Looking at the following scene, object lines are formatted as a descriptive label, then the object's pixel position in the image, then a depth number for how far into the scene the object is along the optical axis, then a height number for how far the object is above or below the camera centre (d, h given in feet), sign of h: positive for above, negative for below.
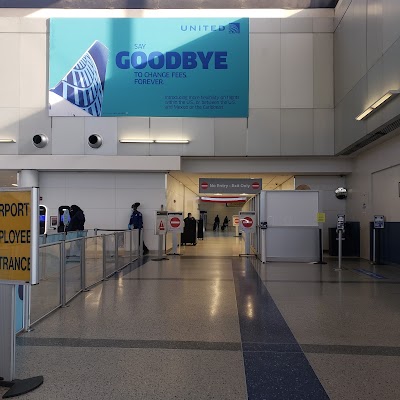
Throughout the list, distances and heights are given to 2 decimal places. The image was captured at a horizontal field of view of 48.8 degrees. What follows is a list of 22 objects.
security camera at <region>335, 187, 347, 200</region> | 52.90 +3.24
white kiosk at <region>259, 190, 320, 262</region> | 41.37 -0.58
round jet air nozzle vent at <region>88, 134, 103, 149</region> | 49.78 +8.84
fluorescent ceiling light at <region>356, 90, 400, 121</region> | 29.89 +8.65
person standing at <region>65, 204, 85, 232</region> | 39.75 -0.12
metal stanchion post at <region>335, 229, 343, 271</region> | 35.22 -1.43
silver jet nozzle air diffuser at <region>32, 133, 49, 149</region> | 49.83 +8.89
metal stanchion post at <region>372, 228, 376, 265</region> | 40.29 -2.39
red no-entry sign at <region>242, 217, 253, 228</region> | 46.29 -0.26
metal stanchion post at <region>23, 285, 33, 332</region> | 16.73 -3.51
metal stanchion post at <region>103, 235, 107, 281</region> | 29.19 -2.41
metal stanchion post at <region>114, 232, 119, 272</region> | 32.68 -2.18
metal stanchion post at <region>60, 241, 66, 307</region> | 20.86 -2.74
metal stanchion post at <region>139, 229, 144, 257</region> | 45.40 -2.43
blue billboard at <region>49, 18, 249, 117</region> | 49.78 +17.32
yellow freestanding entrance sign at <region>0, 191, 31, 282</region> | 11.57 -0.46
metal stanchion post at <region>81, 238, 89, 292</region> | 24.28 -2.52
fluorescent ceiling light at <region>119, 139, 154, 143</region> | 50.08 +8.86
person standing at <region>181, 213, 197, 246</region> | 65.72 -1.83
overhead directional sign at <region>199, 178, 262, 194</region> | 49.93 +3.91
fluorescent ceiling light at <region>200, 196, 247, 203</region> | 103.25 +4.98
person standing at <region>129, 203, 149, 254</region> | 49.44 -0.12
